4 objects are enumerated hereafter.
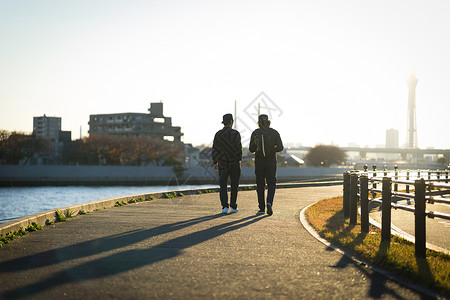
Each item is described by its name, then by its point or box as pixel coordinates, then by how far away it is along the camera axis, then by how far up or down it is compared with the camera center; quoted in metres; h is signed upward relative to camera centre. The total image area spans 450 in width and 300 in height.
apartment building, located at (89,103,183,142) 102.69 +7.92
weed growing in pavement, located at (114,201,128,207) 11.06 -1.00
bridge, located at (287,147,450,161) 126.16 +3.80
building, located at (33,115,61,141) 181.50 +13.67
